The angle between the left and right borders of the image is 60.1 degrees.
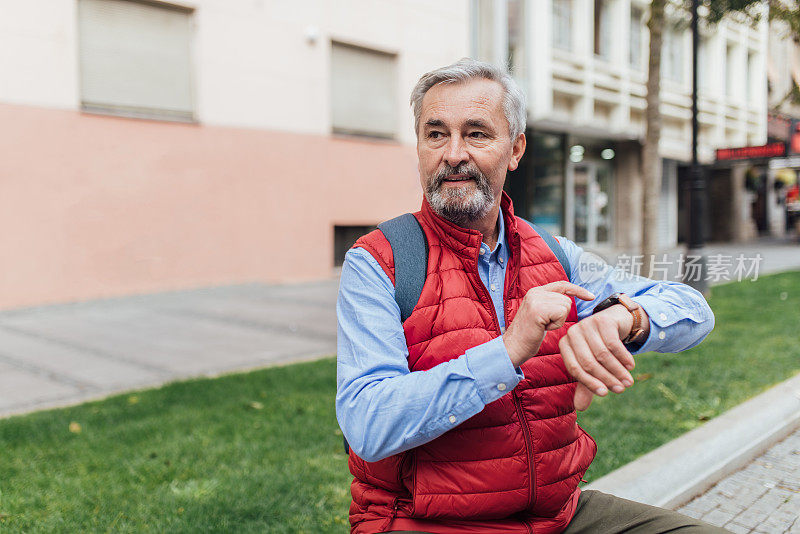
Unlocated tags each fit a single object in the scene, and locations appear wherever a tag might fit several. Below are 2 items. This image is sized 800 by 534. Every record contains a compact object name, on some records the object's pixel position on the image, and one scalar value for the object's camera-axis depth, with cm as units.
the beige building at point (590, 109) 1742
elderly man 154
